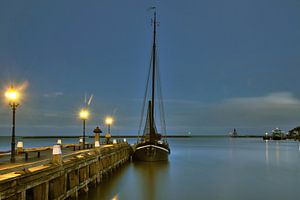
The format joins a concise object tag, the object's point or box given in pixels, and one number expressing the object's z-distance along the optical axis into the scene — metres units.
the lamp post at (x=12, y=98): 15.74
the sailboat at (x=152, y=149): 37.59
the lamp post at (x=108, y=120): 41.97
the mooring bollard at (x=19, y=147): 20.93
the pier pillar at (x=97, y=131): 33.07
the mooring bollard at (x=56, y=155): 12.82
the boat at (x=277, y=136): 187.31
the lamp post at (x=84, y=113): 27.61
